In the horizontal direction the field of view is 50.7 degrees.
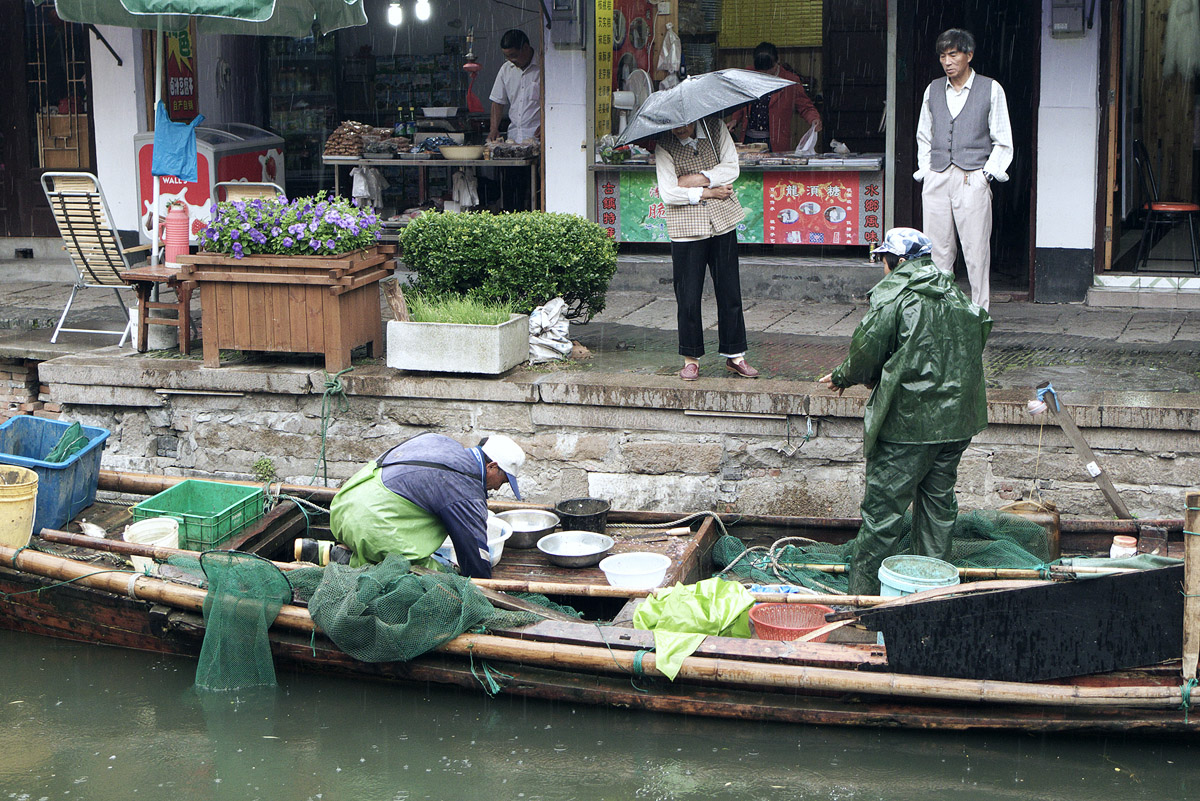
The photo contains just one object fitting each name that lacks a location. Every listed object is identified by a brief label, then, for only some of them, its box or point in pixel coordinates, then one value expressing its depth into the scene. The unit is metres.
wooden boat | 5.19
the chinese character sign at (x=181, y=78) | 12.17
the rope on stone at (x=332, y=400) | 8.33
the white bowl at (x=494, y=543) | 6.46
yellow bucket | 6.61
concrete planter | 8.03
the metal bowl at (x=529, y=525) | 6.89
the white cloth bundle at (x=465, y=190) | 11.88
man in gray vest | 8.48
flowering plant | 8.27
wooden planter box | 8.23
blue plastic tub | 6.95
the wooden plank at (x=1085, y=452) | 6.46
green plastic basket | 6.61
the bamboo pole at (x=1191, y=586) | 4.95
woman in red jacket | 11.78
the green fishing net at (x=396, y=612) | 5.66
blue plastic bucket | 5.80
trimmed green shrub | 8.50
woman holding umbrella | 7.71
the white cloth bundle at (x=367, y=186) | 12.03
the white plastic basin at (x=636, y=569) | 6.27
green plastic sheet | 5.65
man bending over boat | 5.95
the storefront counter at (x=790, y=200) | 10.59
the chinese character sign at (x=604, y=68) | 10.92
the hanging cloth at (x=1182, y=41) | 12.72
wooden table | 8.70
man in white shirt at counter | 11.59
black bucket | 6.99
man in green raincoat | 5.89
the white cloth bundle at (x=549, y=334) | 8.59
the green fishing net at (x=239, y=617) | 5.84
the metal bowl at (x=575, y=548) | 6.59
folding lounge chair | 9.32
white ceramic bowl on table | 11.52
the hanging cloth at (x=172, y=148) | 9.55
